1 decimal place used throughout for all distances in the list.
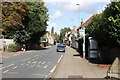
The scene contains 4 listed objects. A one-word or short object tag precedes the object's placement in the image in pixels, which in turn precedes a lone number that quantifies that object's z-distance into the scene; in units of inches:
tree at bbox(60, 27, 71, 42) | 3815.6
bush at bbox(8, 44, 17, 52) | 925.9
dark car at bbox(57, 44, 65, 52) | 1032.2
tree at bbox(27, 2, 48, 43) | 1135.4
